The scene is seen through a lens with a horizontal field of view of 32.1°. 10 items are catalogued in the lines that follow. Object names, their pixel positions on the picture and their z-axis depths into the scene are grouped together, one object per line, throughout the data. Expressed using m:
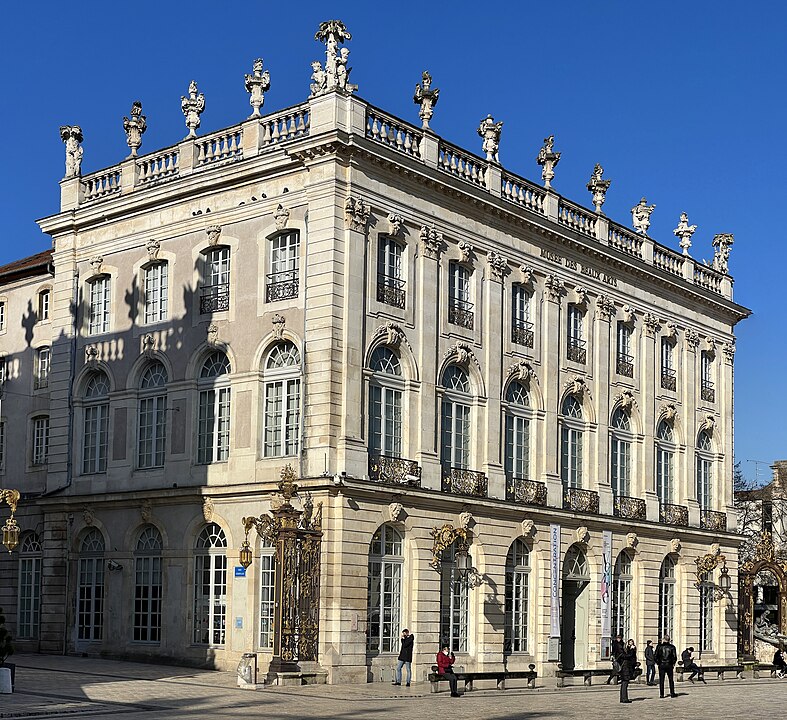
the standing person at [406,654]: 33.59
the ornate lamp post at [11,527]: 28.42
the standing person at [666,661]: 34.47
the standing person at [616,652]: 39.19
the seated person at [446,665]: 32.00
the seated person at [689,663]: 42.53
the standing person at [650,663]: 39.47
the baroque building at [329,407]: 34.91
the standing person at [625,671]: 31.64
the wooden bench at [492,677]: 32.81
